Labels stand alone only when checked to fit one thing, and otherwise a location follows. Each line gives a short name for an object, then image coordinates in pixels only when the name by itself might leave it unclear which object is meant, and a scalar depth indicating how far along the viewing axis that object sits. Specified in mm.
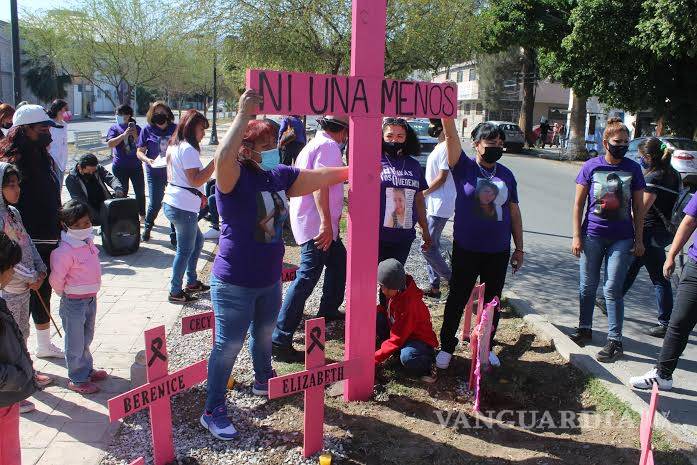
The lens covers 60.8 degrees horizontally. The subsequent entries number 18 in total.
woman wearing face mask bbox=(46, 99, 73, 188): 7453
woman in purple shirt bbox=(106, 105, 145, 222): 8258
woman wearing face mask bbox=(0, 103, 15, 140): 6648
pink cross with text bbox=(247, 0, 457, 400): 3182
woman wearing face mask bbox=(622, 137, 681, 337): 5227
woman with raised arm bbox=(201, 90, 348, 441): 2963
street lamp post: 26025
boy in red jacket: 4027
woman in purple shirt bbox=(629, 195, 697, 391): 3893
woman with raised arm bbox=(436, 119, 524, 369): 3992
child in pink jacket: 3627
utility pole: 11789
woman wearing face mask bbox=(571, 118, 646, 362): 4582
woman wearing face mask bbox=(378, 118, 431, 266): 4410
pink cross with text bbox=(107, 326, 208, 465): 2824
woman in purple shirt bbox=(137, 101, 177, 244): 7598
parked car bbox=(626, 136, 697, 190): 13644
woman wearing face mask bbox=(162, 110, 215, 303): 5242
